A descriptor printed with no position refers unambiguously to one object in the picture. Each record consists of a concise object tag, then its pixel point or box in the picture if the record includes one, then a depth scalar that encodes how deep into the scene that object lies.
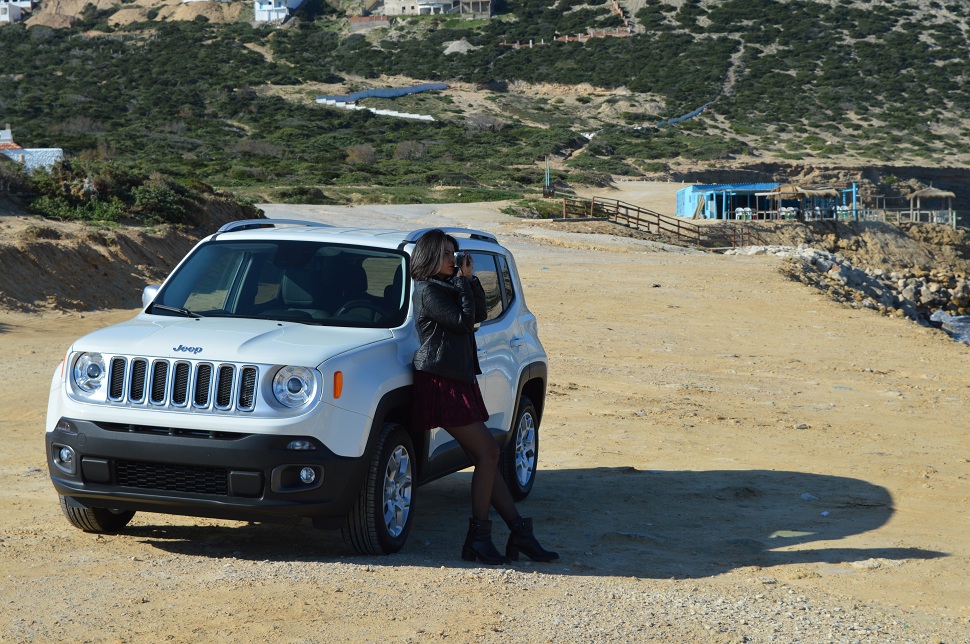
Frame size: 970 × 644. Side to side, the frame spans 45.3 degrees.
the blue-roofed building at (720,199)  58.91
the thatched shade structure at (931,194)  66.81
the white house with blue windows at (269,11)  140.88
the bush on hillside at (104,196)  24.84
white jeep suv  5.87
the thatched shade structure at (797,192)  58.41
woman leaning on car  6.24
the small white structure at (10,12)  146.25
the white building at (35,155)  31.89
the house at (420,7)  146.75
